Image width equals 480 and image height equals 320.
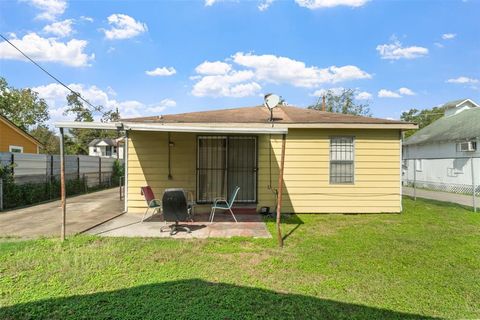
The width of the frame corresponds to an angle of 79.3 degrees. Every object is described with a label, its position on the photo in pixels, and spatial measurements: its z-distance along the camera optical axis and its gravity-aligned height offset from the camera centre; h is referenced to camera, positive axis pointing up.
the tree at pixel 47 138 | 35.50 +2.92
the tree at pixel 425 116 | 40.59 +6.60
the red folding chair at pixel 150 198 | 6.26 -0.84
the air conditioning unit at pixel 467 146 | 14.01 +0.76
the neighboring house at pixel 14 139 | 14.34 +1.13
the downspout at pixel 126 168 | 7.63 -0.20
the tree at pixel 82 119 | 37.34 +6.04
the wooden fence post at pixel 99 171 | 15.43 -0.56
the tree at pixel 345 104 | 34.06 +6.84
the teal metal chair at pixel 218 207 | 6.23 -1.00
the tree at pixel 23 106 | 30.47 +6.40
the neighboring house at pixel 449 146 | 14.04 +0.85
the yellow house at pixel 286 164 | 7.71 -0.08
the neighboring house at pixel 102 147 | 38.09 +1.86
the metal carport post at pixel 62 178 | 4.94 -0.30
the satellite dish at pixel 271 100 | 6.61 +1.39
